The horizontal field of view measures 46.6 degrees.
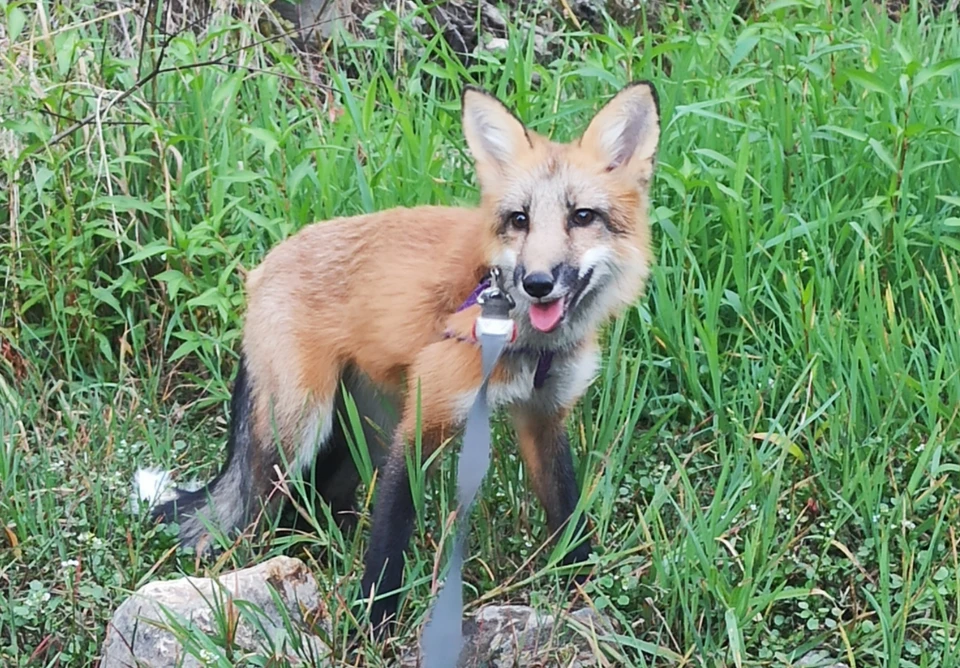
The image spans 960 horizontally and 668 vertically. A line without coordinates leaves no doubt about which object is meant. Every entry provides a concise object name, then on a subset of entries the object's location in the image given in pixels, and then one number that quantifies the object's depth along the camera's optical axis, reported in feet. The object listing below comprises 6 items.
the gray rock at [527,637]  9.52
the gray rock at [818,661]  9.61
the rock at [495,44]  19.66
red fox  10.41
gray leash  8.36
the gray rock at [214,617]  9.09
